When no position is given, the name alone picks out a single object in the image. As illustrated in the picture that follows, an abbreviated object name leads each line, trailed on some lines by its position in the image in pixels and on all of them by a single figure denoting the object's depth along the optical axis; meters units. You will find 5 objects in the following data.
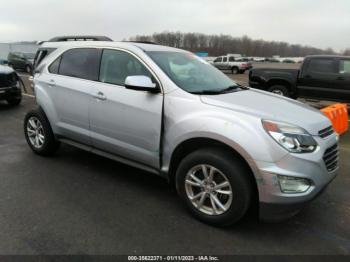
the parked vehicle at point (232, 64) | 34.72
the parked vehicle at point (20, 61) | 25.70
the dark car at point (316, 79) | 9.90
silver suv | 3.07
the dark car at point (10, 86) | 9.77
